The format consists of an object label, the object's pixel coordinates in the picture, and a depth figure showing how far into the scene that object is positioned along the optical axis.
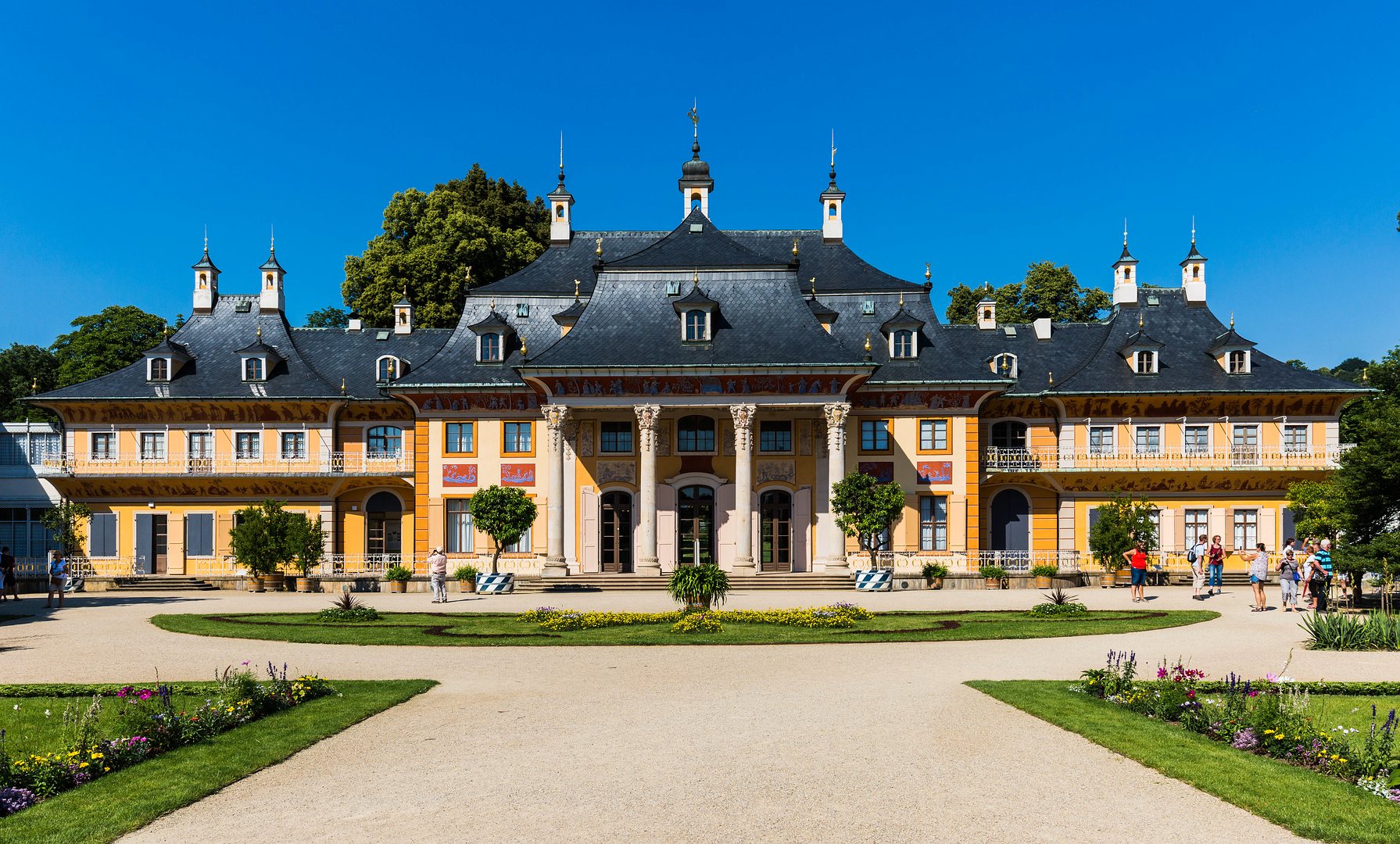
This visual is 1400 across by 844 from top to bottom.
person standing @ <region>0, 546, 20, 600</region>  37.59
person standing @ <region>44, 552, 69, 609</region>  34.20
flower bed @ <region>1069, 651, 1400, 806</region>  11.38
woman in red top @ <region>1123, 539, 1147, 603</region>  34.72
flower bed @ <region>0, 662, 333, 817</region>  10.95
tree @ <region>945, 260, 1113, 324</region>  71.44
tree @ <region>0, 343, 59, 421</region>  68.88
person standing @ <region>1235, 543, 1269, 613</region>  30.50
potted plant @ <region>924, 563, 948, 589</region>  41.59
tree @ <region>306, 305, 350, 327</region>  78.31
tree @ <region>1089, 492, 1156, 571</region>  40.12
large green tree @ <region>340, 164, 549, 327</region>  59.50
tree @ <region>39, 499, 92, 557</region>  43.62
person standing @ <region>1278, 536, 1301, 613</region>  30.55
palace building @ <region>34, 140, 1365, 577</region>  43.94
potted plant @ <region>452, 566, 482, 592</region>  40.03
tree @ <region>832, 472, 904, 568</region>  40.88
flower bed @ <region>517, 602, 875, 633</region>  26.92
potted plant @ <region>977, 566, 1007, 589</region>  42.16
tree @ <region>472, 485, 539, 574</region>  41.25
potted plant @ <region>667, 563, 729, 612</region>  28.11
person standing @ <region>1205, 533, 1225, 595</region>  38.31
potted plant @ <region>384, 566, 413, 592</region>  40.97
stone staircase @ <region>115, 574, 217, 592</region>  44.22
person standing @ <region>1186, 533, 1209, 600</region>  36.56
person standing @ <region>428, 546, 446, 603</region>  35.19
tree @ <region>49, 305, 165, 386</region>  66.62
